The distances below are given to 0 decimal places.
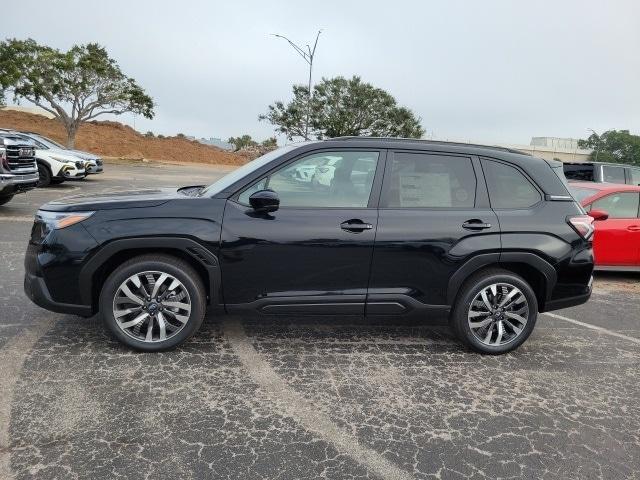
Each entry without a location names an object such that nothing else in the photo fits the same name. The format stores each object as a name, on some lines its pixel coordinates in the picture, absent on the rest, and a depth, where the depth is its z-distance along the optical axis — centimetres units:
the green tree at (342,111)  4488
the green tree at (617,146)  8418
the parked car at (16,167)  1005
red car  730
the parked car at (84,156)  1738
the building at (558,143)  7662
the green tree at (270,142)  6851
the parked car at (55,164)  1606
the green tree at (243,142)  8044
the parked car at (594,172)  1197
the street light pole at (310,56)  2948
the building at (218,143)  8030
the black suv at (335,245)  390
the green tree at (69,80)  3378
